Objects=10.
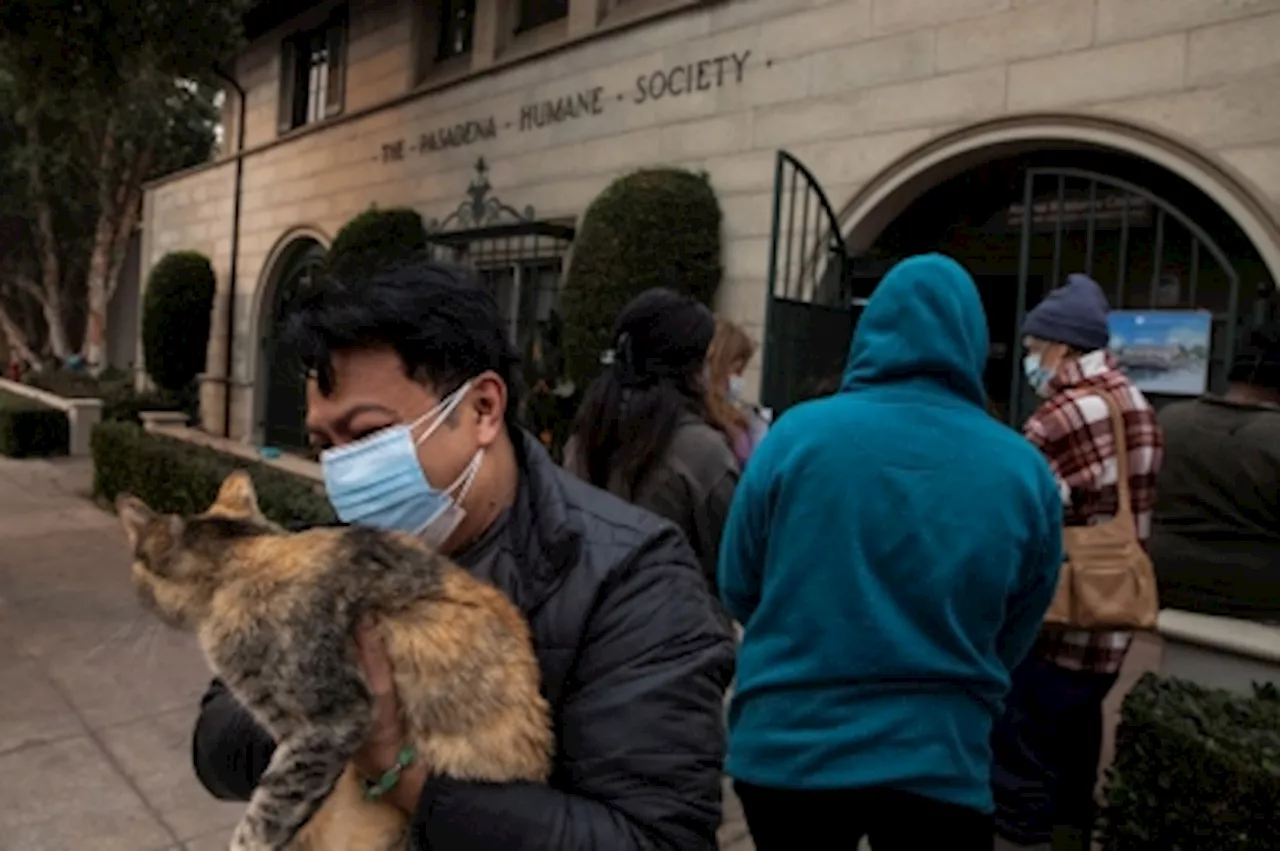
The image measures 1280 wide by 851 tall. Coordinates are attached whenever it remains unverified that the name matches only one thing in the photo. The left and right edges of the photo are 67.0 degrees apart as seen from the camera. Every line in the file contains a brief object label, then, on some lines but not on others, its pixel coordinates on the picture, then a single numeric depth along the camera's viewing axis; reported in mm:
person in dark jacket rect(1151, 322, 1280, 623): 3350
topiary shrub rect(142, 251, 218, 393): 15523
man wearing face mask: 1210
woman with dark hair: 2928
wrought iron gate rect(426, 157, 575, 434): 8633
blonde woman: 3271
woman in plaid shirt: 3098
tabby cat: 1206
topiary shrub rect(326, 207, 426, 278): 10297
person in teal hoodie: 1980
